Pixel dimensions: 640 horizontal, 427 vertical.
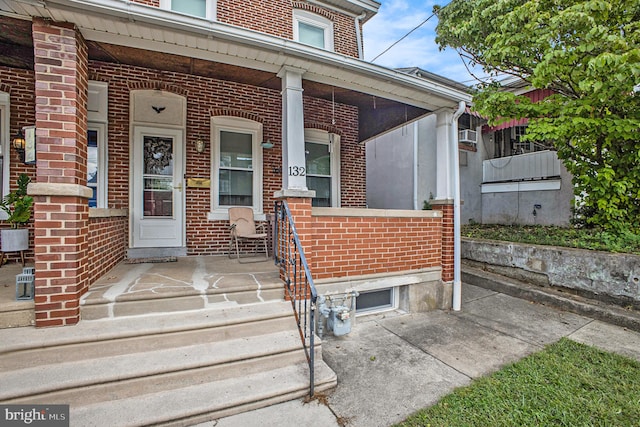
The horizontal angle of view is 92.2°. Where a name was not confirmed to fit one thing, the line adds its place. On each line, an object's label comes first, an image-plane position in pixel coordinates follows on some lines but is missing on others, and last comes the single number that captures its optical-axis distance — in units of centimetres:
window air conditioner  710
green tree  398
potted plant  390
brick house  253
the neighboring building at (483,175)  820
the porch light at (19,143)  418
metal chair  463
